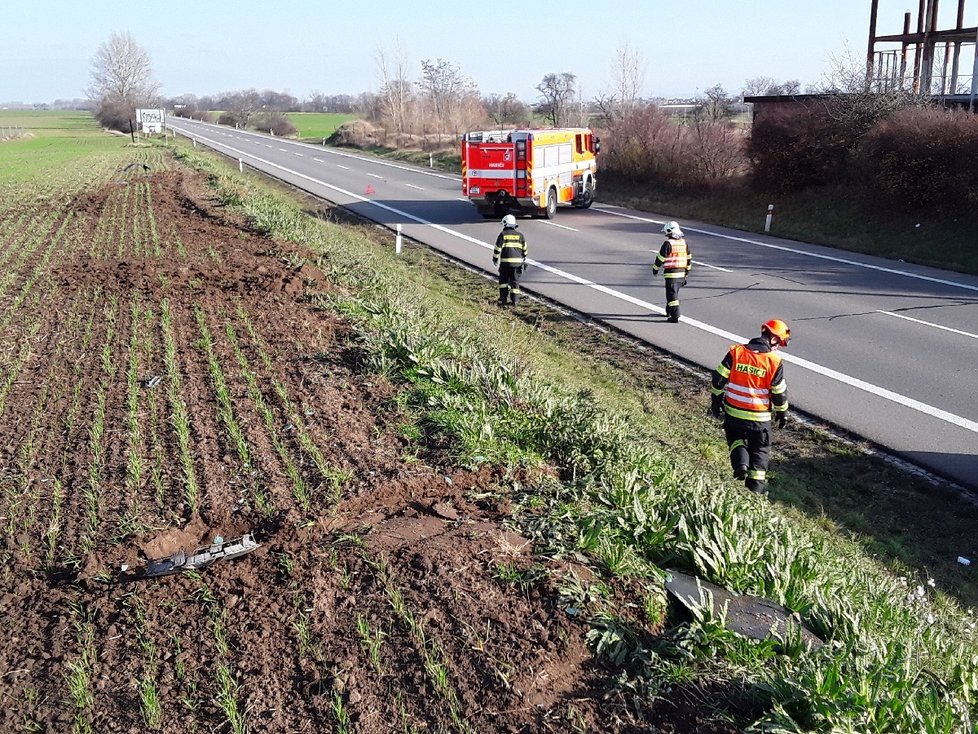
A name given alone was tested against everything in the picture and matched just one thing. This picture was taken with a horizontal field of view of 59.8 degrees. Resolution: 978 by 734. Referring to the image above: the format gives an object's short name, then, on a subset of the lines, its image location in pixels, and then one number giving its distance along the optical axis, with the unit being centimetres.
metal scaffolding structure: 2327
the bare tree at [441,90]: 6925
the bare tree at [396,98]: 6675
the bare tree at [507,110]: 6250
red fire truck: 2338
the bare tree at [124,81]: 10962
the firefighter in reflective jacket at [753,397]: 750
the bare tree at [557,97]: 4928
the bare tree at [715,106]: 3403
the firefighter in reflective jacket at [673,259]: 1320
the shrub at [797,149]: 2405
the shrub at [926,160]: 1994
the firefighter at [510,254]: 1416
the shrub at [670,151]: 2802
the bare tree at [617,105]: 3834
